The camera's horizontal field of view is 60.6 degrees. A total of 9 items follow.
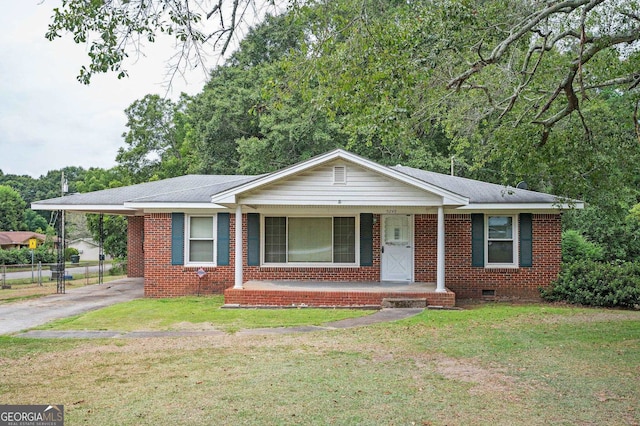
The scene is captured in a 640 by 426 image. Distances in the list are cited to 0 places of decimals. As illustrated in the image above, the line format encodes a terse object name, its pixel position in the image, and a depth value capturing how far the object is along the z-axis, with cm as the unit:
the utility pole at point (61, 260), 1709
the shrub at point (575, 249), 1856
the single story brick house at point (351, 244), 1523
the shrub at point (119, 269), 2687
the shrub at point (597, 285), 1386
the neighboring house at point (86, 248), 5444
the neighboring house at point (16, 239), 4738
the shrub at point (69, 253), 4236
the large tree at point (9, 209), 5518
